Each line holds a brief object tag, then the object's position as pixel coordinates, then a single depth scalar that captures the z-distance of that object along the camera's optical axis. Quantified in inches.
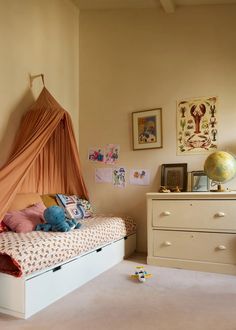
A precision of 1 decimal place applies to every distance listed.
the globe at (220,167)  122.6
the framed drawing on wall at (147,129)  149.4
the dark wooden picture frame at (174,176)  140.9
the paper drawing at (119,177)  156.9
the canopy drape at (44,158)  104.9
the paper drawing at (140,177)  151.7
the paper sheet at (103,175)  160.2
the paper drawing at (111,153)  158.9
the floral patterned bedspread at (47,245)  79.3
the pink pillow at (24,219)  104.0
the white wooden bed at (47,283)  78.7
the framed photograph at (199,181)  136.1
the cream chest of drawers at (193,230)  117.9
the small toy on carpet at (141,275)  107.2
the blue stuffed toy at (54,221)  104.3
